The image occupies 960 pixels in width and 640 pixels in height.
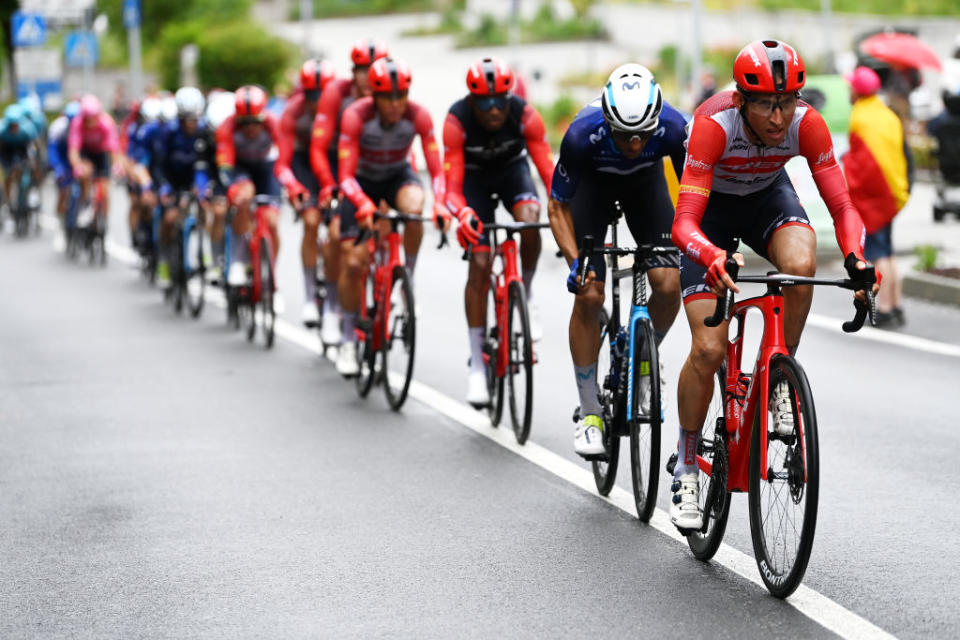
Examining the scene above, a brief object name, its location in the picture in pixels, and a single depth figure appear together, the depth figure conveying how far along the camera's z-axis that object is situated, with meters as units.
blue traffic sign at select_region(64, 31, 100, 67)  45.91
